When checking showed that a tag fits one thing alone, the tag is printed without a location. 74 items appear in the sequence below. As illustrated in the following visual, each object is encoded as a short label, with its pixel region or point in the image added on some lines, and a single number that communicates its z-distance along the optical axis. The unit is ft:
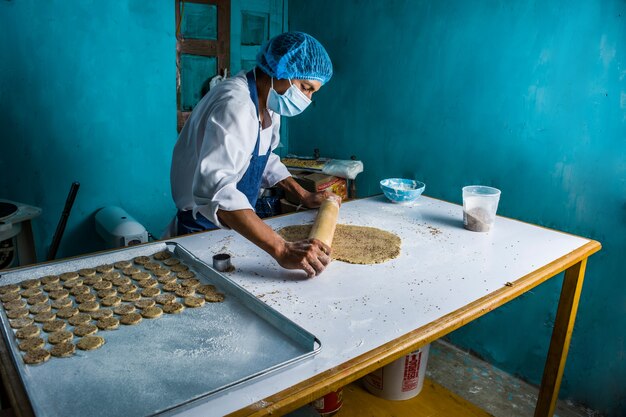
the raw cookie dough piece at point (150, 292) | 4.88
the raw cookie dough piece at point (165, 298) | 4.75
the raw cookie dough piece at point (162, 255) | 5.77
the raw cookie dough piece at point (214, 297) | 4.79
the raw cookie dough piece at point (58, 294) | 4.75
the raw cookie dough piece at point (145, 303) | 4.67
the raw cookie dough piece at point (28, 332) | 4.06
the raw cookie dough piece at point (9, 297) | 4.65
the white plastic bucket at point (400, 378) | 7.25
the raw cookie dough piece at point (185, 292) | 4.88
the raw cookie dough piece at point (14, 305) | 4.50
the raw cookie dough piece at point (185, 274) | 5.29
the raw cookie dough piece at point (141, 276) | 5.19
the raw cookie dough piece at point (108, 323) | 4.27
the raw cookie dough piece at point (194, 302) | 4.68
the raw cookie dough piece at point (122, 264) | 5.48
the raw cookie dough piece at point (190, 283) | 5.08
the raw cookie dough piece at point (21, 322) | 4.23
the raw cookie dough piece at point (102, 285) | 4.94
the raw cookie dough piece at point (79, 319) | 4.34
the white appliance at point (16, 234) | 8.30
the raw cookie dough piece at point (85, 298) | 4.72
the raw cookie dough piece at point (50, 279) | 5.05
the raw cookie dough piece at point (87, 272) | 5.24
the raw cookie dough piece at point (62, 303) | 4.61
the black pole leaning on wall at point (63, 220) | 9.62
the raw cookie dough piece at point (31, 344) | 3.89
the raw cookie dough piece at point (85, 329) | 4.16
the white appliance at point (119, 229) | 9.46
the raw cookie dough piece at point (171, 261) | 5.66
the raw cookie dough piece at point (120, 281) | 5.08
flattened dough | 5.97
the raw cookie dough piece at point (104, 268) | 5.34
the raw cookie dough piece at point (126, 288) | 4.91
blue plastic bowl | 8.43
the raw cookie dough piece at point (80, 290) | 4.86
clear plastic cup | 7.02
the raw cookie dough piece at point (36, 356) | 3.71
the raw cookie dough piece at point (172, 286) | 5.00
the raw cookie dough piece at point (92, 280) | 5.08
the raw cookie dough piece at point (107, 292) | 4.81
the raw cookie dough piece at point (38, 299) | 4.63
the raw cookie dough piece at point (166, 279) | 5.19
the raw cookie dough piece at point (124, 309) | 4.53
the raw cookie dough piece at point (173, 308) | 4.58
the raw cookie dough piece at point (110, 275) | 5.17
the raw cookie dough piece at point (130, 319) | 4.36
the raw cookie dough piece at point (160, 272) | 5.31
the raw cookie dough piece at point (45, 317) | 4.35
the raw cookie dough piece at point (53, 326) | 4.19
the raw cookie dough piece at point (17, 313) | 4.36
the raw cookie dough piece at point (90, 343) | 3.96
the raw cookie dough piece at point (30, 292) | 4.72
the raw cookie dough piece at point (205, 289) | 4.96
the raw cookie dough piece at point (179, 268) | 5.48
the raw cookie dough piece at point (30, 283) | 4.92
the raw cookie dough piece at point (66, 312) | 4.45
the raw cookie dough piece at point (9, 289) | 4.81
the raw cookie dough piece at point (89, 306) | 4.57
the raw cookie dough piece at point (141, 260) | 5.61
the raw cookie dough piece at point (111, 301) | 4.67
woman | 5.49
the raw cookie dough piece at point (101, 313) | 4.45
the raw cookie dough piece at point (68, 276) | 5.11
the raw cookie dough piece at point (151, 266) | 5.47
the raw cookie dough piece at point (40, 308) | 4.46
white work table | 3.60
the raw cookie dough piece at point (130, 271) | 5.33
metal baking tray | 3.31
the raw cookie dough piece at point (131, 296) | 4.79
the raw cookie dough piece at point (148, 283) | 5.07
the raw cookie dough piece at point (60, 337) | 4.01
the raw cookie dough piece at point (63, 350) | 3.84
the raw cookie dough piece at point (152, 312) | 4.49
